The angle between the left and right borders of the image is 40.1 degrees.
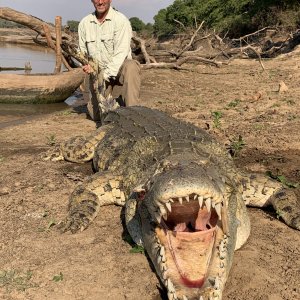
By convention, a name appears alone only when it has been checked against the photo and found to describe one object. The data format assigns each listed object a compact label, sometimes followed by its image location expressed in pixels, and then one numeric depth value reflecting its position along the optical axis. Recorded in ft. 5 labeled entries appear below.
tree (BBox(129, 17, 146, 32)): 204.15
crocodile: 7.29
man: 21.68
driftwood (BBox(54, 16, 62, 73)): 34.86
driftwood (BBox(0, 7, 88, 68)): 35.27
